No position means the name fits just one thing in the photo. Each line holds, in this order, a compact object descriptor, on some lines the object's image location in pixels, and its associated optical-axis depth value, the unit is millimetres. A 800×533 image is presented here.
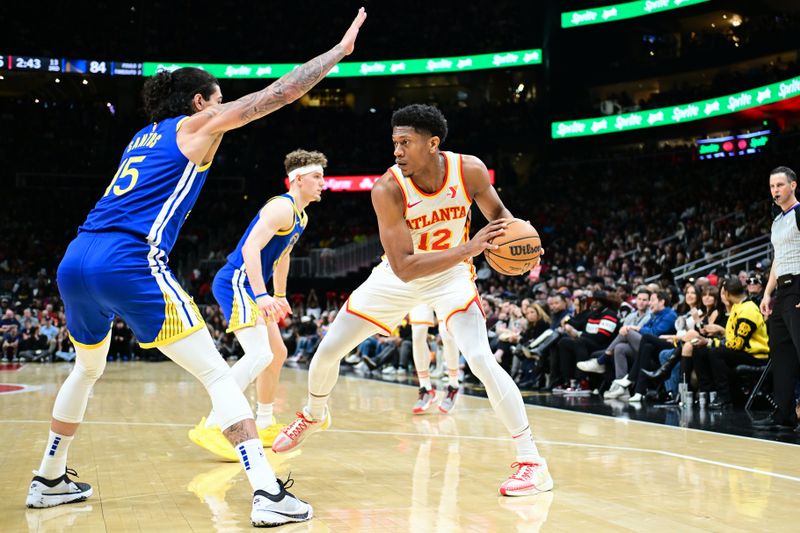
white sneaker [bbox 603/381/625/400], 9336
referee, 6320
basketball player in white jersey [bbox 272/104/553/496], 4262
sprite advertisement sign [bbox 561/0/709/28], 26562
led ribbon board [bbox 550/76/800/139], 21516
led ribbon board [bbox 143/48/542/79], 32594
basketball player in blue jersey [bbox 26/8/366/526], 3541
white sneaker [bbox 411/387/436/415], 7967
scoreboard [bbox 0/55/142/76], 29750
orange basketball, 4281
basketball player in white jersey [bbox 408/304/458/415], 8008
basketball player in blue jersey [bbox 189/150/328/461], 5285
